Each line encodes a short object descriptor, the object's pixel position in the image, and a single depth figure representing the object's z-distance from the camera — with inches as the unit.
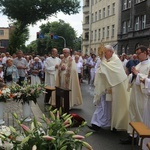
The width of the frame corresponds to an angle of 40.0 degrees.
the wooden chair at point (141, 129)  116.2
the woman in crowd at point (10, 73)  291.4
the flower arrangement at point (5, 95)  189.7
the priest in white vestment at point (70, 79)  254.0
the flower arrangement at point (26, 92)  197.4
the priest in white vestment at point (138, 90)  153.1
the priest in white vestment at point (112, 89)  172.3
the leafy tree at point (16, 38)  891.1
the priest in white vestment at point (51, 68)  300.2
